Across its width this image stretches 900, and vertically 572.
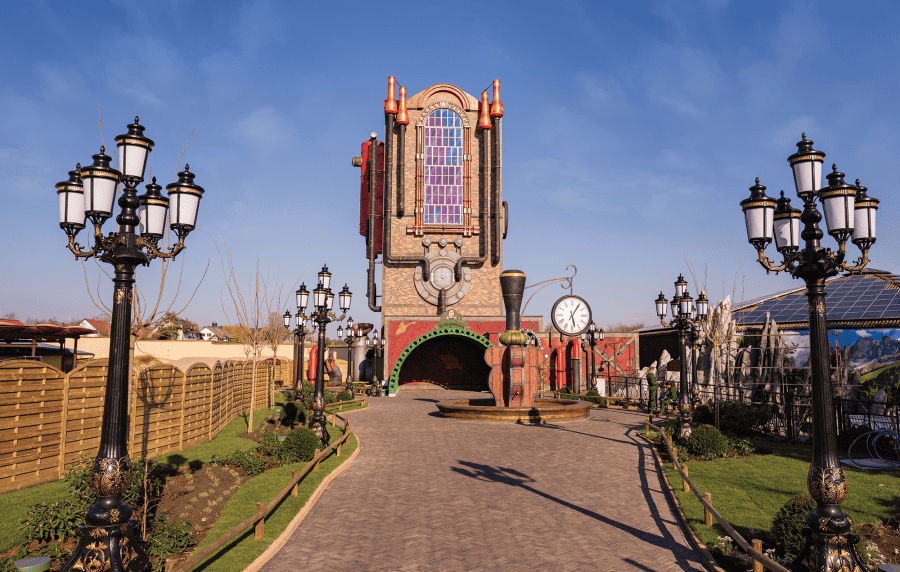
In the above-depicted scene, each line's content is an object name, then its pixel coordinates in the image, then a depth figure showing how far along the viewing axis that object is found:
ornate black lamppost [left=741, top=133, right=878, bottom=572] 6.17
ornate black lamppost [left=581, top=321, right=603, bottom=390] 33.41
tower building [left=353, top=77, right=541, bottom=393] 46.00
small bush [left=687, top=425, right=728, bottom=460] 14.95
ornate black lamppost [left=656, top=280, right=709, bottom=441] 16.55
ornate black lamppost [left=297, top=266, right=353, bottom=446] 16.42
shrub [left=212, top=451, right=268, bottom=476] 13.05
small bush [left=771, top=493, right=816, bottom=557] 7.40
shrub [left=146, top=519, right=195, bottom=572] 7.55
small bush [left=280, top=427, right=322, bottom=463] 14.20
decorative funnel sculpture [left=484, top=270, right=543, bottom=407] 23.73
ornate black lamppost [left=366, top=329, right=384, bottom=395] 38.34
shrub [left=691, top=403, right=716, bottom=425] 20.12
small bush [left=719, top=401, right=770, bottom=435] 18.84
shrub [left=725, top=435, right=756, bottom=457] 15.53
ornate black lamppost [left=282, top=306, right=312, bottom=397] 20.25
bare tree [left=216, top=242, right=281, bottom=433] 20.09
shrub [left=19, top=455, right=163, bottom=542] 7.75
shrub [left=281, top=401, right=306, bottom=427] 22.27
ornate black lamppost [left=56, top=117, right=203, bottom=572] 5.85
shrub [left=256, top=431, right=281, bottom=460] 14.30
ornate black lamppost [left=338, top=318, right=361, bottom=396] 44.47
